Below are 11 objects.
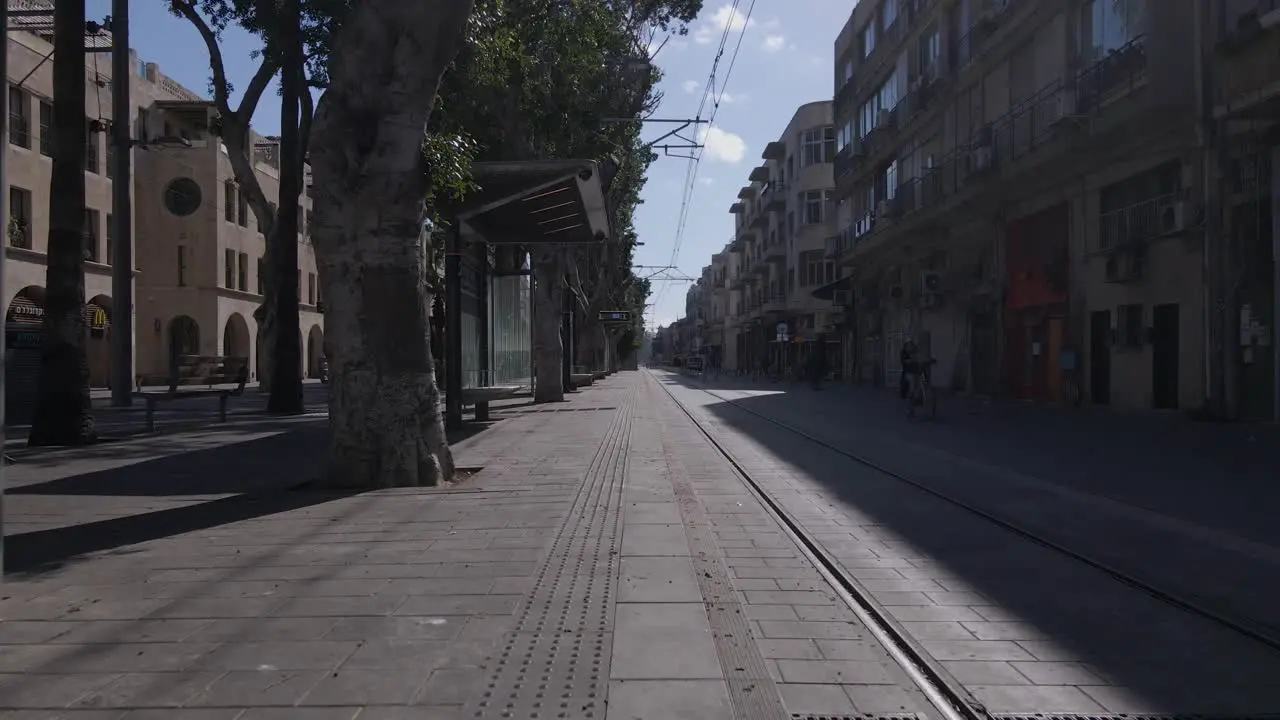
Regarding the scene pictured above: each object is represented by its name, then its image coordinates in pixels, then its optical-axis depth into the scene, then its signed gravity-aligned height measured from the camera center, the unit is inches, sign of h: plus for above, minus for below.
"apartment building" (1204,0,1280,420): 613.8 +99.6
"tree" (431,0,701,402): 673.6 +236.8
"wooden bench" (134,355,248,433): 607.2 -8.4
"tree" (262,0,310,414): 724.0 +104.3
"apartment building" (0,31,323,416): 1172.5 +225.1
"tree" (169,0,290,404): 705.6 +234.2
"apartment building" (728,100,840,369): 2092.8 +297.2
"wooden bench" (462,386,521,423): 635.5 -23.5
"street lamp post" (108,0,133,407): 712.4 +131.5
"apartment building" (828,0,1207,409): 716.0 +161.7
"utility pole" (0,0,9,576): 183.5 +50.0
